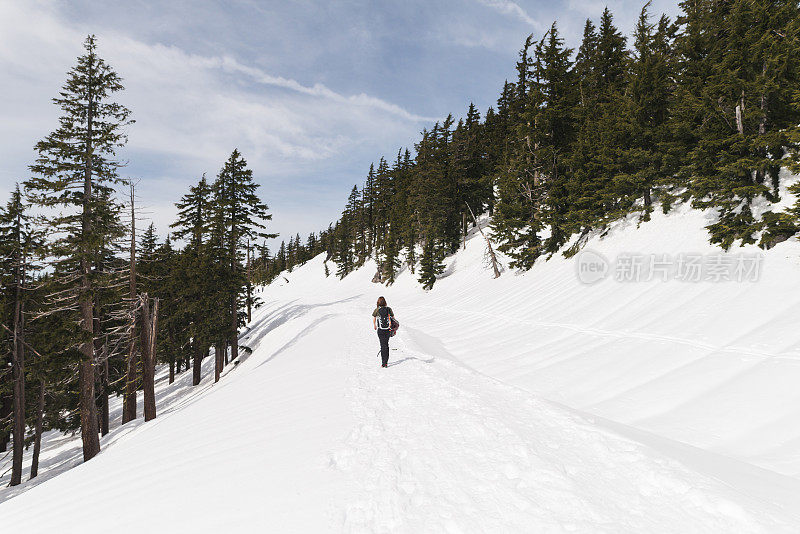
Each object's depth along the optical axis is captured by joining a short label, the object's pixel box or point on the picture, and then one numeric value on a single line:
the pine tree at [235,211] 21.67
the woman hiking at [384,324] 9.30
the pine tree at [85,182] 11.64
